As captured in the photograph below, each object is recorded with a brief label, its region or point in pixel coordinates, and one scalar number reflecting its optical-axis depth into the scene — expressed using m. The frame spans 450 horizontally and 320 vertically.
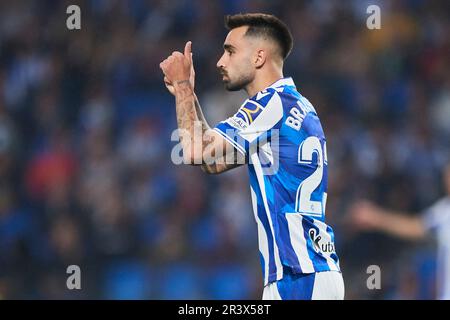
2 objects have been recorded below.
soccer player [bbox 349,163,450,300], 15.45
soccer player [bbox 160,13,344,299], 10.33
